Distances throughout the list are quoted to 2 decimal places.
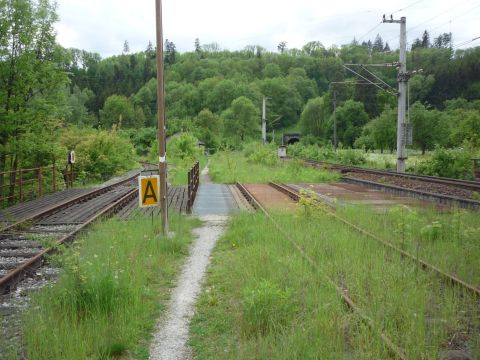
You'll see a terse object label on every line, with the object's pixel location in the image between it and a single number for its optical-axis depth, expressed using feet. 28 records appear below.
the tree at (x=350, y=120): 317.01
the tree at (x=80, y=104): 345.76
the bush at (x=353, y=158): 130.82
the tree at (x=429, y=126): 184.24
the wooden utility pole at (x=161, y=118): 31.94
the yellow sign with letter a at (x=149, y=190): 32.01
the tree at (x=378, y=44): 581.53
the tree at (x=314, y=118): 392.27
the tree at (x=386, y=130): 197.88
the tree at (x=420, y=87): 330.54
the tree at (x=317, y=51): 605.73
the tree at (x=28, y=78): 66.44
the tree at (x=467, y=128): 174.39
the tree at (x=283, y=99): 508.94
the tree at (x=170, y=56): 626.11
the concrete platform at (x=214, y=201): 48.73
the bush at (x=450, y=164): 81.66
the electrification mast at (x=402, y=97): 89.97
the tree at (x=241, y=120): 365.81
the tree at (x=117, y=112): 391.98
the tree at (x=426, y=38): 540.52
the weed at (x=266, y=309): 15.84
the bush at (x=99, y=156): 106.52
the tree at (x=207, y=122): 334.44
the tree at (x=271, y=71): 585.63
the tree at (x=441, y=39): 489.17
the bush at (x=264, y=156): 129.18
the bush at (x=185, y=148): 152.97
